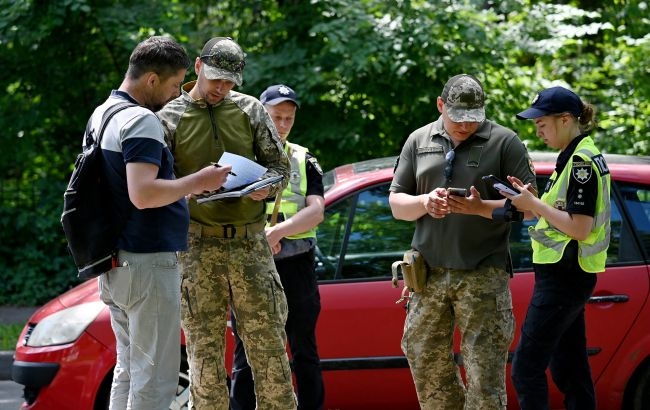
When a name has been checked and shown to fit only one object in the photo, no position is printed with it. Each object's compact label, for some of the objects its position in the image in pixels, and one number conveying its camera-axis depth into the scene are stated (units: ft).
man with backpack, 27.18
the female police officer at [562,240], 30.92
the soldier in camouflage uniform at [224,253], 30.51
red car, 36.67
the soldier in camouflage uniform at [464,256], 30.34
